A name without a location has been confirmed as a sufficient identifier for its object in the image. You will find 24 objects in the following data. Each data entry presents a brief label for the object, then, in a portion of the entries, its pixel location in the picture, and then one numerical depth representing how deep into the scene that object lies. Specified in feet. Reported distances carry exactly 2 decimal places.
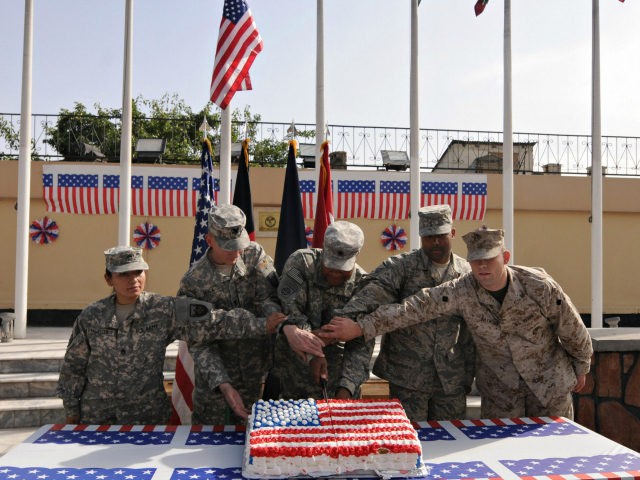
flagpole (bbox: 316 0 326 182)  24.02
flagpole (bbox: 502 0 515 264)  26.63
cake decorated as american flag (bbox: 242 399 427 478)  7.23
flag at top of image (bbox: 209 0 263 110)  20.66
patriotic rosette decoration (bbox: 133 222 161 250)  38.04
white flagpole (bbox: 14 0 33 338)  26.25
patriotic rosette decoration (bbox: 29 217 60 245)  37.35
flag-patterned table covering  7.47
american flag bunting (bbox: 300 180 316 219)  37.76
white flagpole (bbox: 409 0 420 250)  26.08
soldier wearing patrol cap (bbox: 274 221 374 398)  10.36
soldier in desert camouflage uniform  10.06
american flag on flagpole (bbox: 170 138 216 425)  14.82
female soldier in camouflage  10.30
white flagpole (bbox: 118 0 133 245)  24.61
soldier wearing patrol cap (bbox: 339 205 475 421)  11.10
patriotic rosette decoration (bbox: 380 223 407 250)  39.47
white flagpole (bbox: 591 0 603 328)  28.45
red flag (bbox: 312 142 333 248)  18.43
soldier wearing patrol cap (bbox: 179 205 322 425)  10.80
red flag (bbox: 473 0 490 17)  27.27
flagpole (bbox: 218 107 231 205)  22.09
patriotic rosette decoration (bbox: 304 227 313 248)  37.33
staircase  19.25
